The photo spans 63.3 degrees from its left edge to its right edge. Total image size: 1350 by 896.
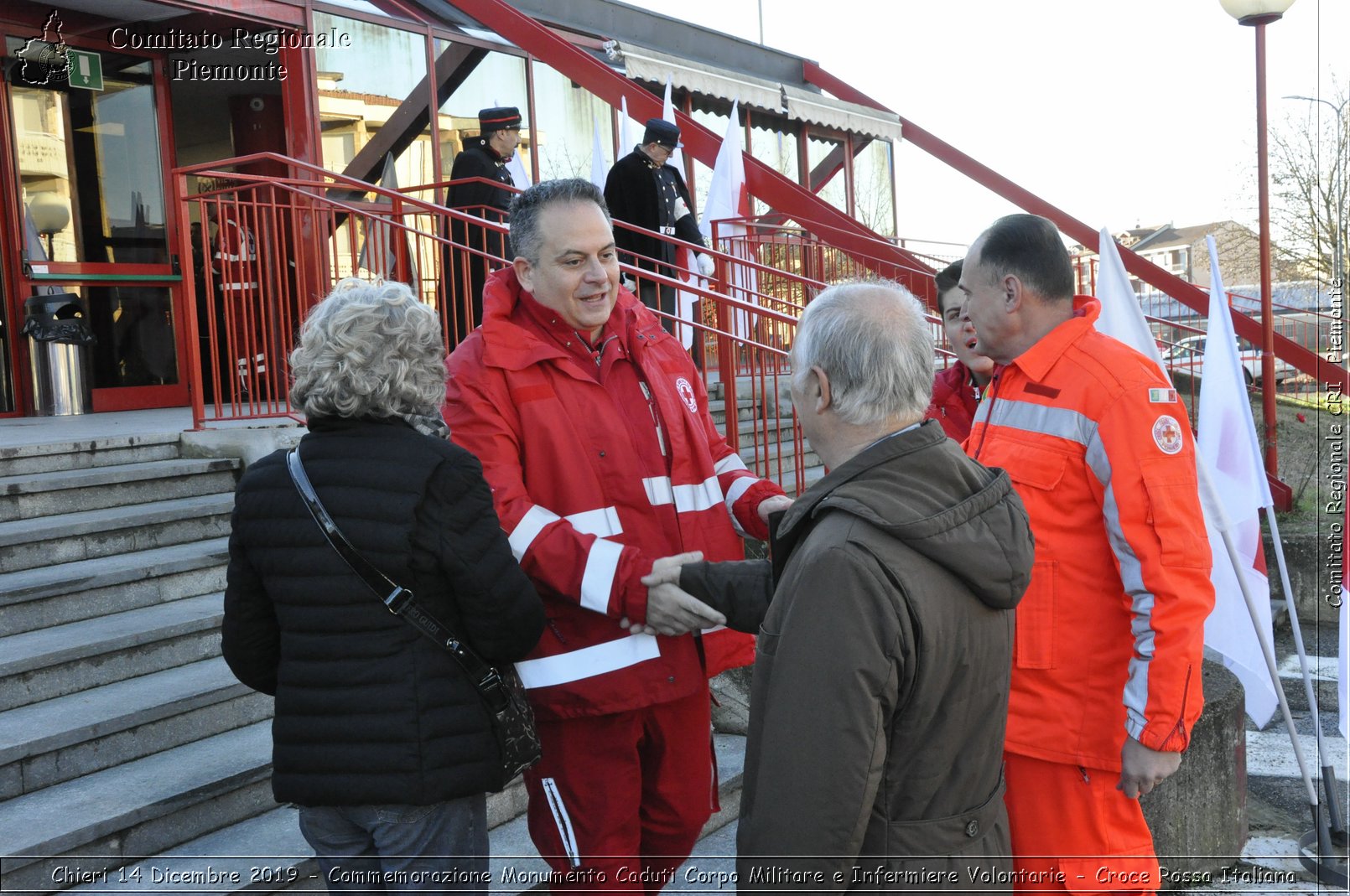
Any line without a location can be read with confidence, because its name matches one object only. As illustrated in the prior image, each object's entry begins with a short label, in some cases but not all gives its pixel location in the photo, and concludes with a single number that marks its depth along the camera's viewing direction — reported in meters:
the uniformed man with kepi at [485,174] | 7.61
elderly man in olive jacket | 1.55
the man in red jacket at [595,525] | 2.36
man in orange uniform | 2.23
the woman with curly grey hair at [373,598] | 2.07
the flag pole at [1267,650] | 3.40
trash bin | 7.76
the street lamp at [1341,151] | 14.21
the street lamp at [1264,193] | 7.97
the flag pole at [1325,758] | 3.92
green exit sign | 8.22
